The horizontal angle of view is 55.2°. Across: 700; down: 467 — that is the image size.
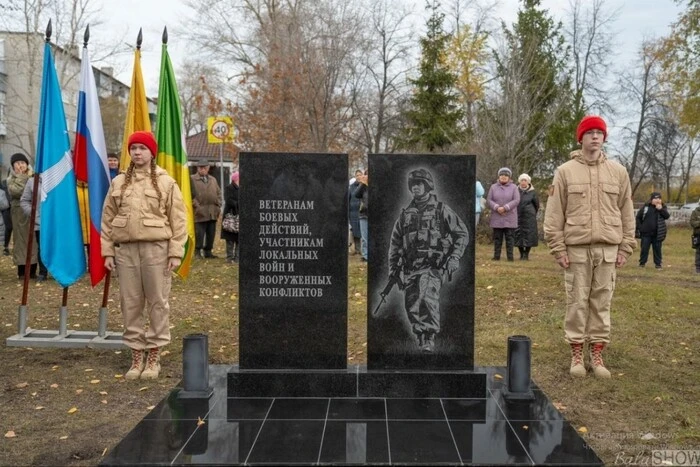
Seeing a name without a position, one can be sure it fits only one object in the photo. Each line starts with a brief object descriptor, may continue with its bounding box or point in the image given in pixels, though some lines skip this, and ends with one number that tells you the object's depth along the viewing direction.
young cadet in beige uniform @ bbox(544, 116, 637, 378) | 5.70
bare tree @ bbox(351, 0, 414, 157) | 38.69
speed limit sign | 16.83
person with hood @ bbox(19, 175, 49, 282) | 10.10
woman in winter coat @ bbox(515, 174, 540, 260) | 13.53
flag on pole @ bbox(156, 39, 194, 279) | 7.05
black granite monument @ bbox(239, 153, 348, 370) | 5.18
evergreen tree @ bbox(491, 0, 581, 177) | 21.56
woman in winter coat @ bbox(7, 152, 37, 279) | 10.30
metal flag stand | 6.87
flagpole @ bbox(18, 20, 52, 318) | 6.81
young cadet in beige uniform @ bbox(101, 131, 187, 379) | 5.66
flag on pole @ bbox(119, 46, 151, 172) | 6.79
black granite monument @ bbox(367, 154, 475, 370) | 5.21
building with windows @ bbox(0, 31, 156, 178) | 44.00
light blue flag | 6.63
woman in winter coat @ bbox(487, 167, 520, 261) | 12.97
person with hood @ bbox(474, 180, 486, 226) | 13.42
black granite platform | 3.90
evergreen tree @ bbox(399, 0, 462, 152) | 33.91
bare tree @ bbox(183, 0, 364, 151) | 23.73
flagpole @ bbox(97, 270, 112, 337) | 7.02
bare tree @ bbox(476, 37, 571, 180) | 20.80
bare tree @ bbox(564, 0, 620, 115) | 40.06
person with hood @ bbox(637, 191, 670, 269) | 13.50
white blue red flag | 6.65
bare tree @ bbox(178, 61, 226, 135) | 33.81
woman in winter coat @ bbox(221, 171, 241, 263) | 12.54
